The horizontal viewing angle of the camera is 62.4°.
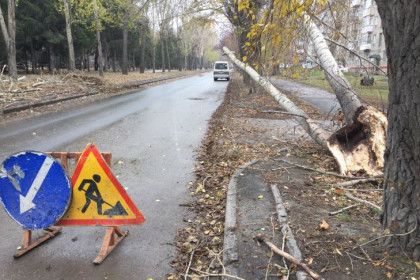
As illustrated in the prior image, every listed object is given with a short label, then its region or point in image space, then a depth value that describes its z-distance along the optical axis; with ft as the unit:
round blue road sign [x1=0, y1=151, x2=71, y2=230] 11.05
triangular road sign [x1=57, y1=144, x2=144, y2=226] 11.07
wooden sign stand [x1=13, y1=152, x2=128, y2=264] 11.53
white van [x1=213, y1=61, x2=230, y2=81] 132.37
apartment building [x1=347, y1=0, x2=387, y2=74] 181.66
